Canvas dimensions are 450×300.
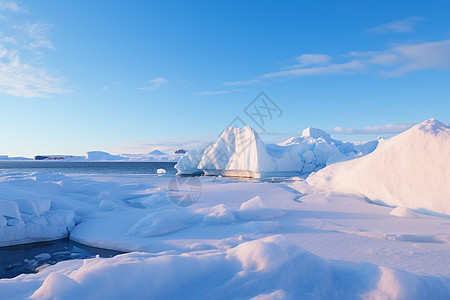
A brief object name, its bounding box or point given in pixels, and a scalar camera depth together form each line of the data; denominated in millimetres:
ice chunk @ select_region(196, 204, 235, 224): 6418
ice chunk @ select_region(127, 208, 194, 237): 5863
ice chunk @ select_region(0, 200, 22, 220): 6320
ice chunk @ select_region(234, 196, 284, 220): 6684
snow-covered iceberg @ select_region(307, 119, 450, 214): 7406
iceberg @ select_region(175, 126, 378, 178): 23719
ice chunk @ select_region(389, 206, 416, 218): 6872
